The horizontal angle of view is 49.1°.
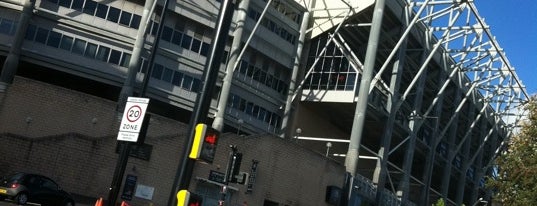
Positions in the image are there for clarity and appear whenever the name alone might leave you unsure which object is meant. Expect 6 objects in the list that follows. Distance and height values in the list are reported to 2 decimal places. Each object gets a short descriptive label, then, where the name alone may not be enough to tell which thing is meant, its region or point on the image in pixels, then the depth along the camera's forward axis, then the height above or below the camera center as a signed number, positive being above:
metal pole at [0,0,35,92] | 36.91 +7.04
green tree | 26.41 +4.37
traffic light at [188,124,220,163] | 7.77 +0.70
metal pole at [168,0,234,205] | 7.99 +1.49
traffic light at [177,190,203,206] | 7.38 -0.03
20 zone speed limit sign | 10.58 +1.13
